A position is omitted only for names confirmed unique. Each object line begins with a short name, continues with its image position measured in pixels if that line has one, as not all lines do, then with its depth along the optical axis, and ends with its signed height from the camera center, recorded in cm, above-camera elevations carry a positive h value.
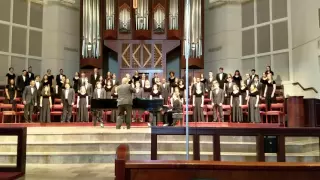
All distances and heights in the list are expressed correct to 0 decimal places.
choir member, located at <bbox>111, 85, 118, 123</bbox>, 1181 -34
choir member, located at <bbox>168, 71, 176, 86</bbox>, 1287 +86
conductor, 925 +8
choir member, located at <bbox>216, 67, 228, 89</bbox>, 1274 +89
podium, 985 -21
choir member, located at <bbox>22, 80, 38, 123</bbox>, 1108 +12
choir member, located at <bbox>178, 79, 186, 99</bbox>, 1198 +52
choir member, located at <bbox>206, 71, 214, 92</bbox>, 1260 +71
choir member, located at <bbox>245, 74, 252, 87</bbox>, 1183 +74
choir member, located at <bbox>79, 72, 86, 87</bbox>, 1226 +79
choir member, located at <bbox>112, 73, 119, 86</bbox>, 1227 +79
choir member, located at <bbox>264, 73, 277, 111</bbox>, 1136 +40
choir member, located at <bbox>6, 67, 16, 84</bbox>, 1219 +94
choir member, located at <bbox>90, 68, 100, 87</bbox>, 1332 +93
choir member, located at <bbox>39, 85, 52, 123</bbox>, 1137 -3
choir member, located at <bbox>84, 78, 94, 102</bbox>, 1198 +52
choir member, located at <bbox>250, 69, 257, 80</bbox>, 1187 +93
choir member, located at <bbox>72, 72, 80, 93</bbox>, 1268 +66
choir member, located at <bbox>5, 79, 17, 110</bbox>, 1156 +35
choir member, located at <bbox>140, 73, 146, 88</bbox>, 1238 +76
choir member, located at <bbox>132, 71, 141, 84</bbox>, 1297 +90
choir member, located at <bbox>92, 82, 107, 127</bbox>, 1120 +31
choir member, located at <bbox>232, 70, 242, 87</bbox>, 1244 +87
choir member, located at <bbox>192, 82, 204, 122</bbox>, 1147 +1
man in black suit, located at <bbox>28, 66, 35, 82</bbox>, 1252 +94
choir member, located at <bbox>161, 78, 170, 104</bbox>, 1193 +42
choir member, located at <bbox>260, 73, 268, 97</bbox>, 1145 +64
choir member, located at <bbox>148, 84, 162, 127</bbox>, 1160 +34
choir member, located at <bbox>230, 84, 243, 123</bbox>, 1130 +1
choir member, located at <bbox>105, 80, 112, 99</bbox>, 1193 +51
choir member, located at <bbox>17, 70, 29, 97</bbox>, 1218 +72
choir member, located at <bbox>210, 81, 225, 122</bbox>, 1124 +15
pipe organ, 1506 +293
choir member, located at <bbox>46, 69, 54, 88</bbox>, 1257 +91
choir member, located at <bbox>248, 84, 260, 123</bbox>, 1101 +0
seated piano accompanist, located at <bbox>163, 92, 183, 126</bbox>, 1010 -16
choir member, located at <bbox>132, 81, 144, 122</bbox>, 1171 +25
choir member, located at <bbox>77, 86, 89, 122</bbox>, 1161 -3
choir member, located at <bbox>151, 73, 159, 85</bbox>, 1230 +81
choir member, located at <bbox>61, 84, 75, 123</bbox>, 1142 +10
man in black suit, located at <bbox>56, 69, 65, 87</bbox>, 1256 +81
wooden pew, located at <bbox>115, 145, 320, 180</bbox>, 265 -47
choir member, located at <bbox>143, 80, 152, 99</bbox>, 1206 +45
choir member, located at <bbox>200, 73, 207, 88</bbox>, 1253 +80
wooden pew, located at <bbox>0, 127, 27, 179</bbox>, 510 -63
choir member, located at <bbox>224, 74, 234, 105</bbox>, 1181 +51
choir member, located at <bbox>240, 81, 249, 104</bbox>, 1152 +37
